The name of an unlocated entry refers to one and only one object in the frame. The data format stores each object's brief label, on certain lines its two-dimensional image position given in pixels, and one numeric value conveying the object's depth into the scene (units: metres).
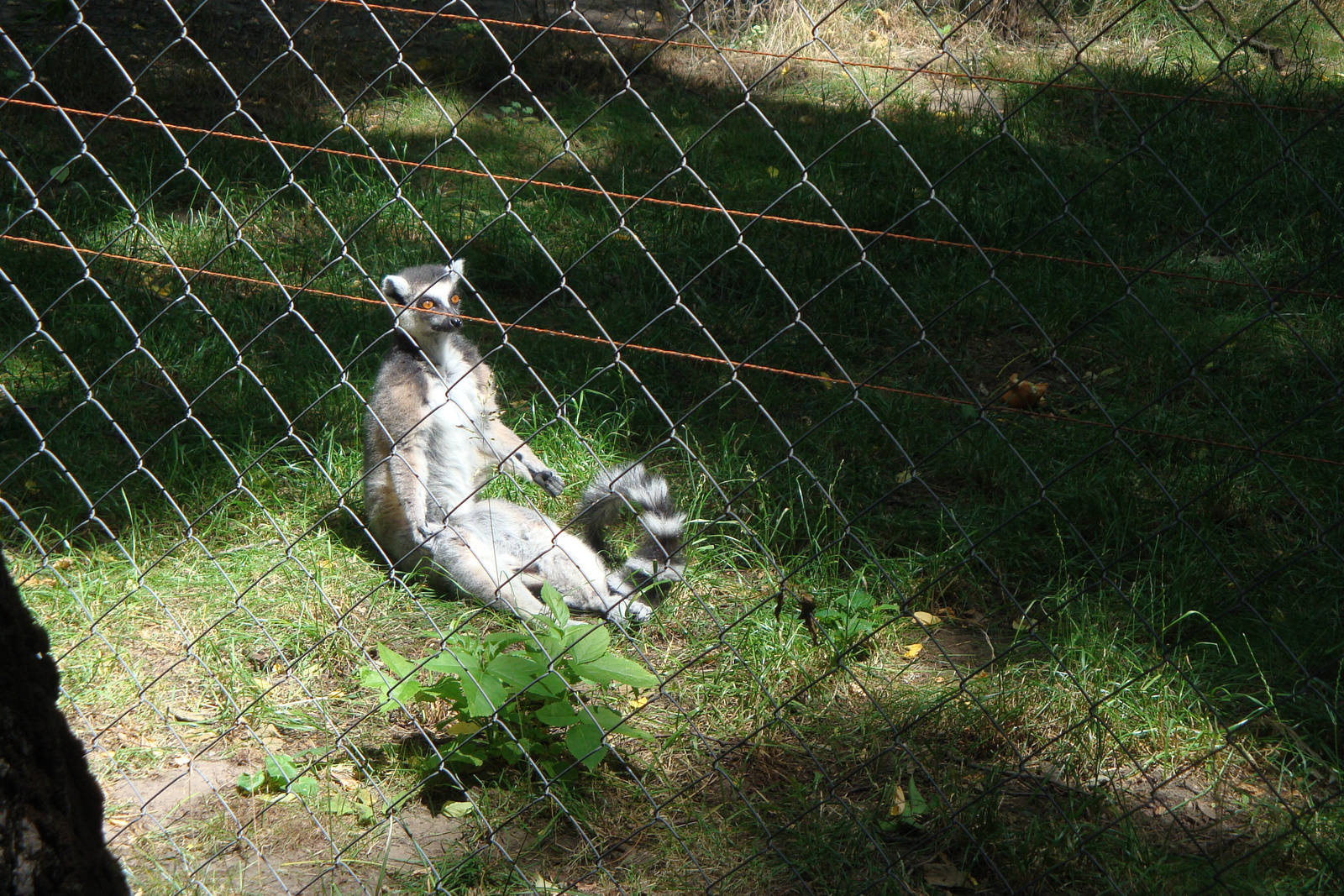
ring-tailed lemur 3.46
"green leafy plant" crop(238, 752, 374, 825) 2.42
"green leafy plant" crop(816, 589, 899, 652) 2.89
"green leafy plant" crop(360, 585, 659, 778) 2.33
